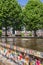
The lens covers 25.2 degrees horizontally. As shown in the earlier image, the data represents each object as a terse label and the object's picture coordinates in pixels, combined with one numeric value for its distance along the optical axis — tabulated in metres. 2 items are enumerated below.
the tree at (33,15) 25.47
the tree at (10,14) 26.22
